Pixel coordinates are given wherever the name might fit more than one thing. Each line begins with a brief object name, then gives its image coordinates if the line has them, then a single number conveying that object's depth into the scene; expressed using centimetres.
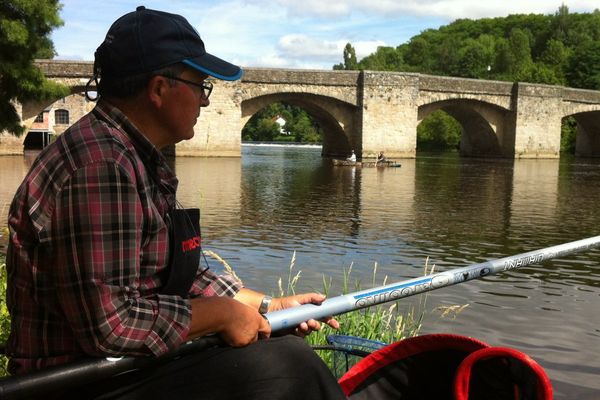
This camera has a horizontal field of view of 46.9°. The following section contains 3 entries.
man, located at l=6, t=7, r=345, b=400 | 152
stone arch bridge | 3278
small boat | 2927
